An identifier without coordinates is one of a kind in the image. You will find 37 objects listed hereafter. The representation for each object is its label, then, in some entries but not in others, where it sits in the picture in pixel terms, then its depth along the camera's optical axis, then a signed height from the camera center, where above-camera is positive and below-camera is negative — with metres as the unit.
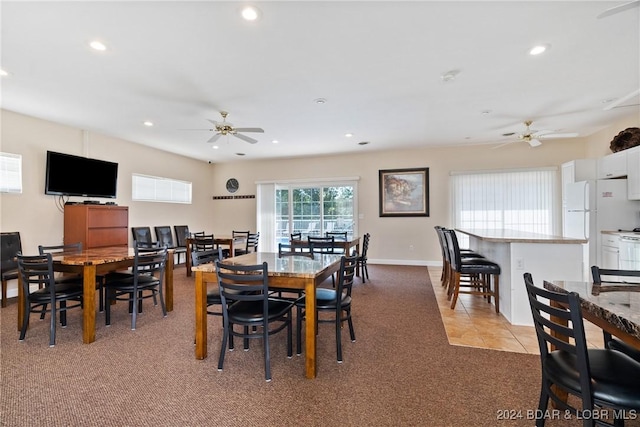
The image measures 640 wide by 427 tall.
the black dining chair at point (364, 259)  5.08 -0.73
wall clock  8.41 +0.87
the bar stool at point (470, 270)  3.57 -0.65
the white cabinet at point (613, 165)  4.65 +0.83
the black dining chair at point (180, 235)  7.08 -0.46
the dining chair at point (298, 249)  3.29 -0.47
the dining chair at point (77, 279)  3.22 -0.71
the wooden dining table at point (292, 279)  2.18 -0.49
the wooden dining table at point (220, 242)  5.43 -0.48
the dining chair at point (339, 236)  5.34 -0.39
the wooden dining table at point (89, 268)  2.80 -0.52
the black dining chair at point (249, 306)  2.14 -0.73
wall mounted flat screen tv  4.67 +0.67
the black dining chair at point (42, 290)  2.74 -0.73
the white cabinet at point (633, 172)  4.37 +0.66
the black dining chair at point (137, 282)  3.22 -0.74
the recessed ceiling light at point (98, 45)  2.62 +1.52
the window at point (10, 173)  4.25 +0.62
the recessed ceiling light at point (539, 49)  2.75 +1.57
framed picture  6.92 +0.57
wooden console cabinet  4.66 -0.15
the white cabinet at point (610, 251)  4.45 -0.54
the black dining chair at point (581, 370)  1.19 -0.69
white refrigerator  4.75 +0.09
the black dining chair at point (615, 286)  1.57 -0.39
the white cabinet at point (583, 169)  5.24 +0.83
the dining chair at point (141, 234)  6.00 -0.37
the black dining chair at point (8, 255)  3.84 -0.55
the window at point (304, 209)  7.50 +0.19
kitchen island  3.07 -0.50
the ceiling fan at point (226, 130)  4.17 +1.24
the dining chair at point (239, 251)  5.92 -0.72
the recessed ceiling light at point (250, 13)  2.21 +1.54
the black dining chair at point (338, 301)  2.40 -0.73
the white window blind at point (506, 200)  6.15 +0.36
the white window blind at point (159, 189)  6.29 +0.61
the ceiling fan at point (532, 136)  4.89 +1.33
